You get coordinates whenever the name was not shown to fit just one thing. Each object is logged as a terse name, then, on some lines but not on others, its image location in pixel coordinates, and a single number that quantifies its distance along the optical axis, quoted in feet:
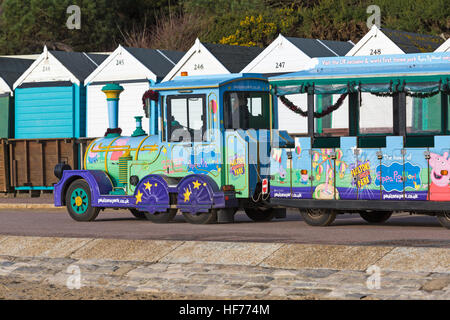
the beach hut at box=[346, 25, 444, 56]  110.32
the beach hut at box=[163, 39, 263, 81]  120.37
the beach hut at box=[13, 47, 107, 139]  128.16
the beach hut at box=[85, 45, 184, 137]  124.41
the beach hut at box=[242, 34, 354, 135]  116.47
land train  58.70
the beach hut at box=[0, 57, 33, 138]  129.90
